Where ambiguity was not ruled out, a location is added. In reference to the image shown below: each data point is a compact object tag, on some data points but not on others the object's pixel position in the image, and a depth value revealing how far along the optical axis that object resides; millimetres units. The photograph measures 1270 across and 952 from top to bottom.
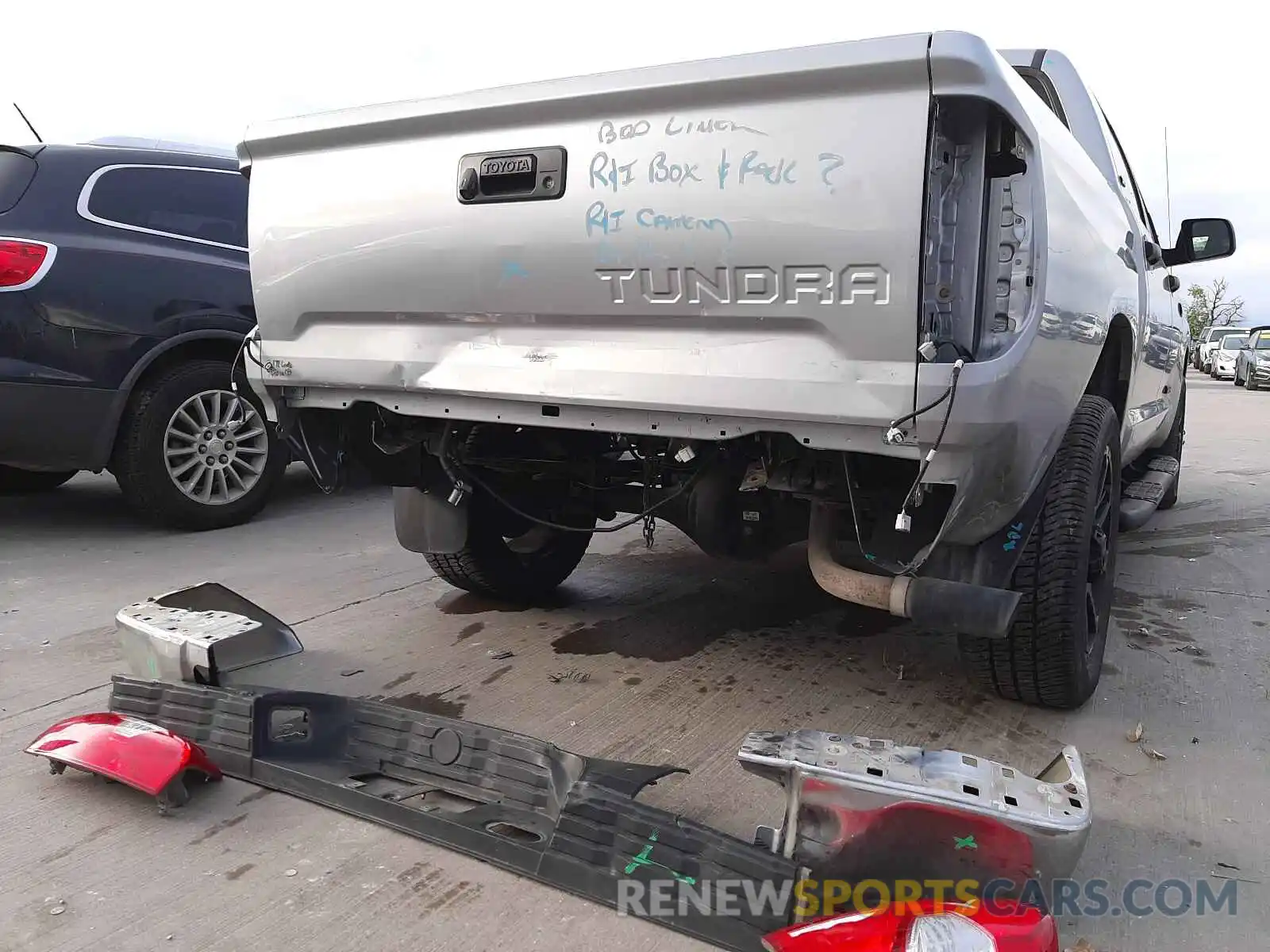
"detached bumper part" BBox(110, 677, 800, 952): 1940
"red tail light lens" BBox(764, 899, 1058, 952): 1559
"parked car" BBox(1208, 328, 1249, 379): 26156
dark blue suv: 4480
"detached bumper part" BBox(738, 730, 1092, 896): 1860
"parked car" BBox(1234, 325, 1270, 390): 20656
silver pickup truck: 2109
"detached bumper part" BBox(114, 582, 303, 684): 2850
